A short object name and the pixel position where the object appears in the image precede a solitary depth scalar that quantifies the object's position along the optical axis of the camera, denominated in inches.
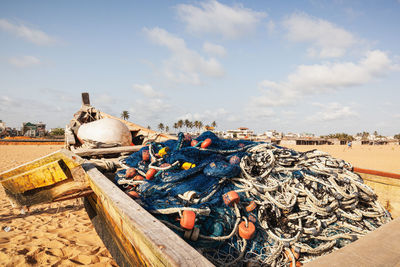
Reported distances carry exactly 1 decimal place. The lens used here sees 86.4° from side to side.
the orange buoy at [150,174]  106.0
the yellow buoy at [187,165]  106.4
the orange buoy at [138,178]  109.4
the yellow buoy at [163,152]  125.6
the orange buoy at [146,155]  131.8
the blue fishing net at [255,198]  72.5
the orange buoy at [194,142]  126.6
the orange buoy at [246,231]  72.0
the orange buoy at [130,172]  114.6
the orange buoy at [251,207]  81.9
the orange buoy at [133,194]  89.1
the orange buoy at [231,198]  77.5
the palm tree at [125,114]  3278.8
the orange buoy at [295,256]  72.9
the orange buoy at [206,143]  114.7
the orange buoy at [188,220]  66.0
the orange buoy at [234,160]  103.9
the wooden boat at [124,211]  43.2
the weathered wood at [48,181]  97.9
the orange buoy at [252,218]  79.0
